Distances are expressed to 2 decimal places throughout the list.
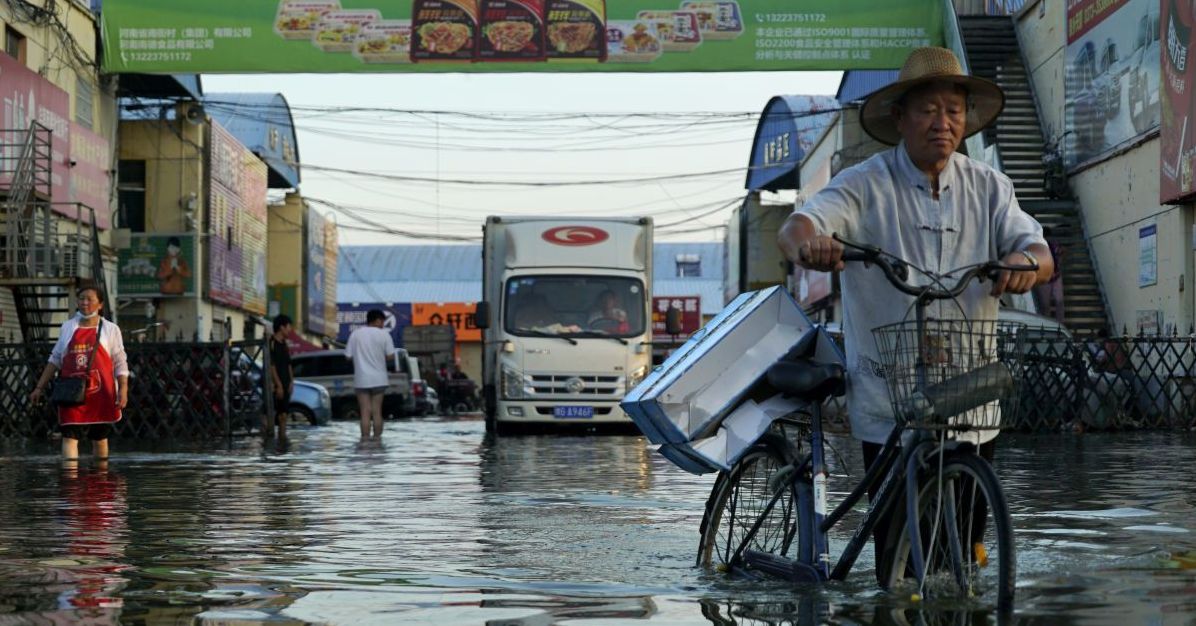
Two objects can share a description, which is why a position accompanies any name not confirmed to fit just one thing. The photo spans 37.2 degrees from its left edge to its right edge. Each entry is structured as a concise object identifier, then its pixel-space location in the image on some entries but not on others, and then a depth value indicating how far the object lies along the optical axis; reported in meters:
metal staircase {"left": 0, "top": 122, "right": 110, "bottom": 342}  24.53
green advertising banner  31.72
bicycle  5.08
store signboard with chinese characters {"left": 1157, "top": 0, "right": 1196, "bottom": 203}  25.05
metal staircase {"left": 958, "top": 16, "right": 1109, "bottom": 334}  30.89
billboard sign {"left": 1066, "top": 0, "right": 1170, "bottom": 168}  27.55
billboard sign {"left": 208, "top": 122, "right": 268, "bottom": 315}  45.25
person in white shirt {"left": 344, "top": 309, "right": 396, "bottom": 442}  22.64
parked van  37.31
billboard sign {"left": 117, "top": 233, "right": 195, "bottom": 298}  42.56
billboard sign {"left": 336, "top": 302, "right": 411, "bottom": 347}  79.38
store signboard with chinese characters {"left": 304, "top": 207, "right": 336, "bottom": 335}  63.19
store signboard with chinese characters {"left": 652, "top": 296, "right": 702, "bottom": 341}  75.75
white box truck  24.30
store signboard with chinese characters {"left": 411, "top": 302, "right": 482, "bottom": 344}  80.50
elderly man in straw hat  5.76
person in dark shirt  23.03
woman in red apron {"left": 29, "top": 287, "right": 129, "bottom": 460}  15.88
